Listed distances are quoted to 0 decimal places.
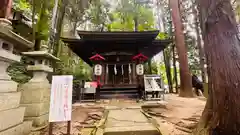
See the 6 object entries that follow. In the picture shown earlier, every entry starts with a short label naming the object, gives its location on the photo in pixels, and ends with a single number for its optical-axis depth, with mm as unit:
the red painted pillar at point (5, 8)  2863
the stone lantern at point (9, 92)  2492
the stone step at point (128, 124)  2889
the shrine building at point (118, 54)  7902
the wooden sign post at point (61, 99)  2715
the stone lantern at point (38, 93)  3486
